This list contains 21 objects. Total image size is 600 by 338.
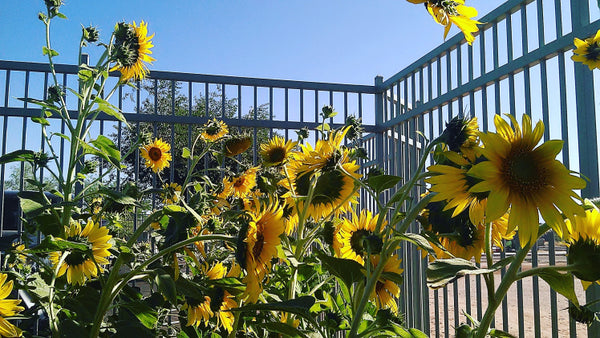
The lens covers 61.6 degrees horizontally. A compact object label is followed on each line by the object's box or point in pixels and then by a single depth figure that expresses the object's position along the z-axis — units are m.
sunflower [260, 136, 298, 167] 1.18
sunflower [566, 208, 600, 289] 0.51
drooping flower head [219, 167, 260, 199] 1.77
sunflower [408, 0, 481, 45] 0.58
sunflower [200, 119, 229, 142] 1.69
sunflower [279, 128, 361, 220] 0.81
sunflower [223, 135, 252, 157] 1.37
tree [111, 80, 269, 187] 8.88
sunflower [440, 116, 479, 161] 0.60
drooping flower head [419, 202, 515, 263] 0.66
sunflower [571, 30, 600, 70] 0.99
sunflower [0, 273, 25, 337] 0.71
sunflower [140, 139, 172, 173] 1.91
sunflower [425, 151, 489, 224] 0.52
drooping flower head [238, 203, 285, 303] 0.69
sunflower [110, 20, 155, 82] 1.10
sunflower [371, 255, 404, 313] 0.90
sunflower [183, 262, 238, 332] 0.87
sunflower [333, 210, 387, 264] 0.95
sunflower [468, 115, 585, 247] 0.47
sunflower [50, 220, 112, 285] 0.92
